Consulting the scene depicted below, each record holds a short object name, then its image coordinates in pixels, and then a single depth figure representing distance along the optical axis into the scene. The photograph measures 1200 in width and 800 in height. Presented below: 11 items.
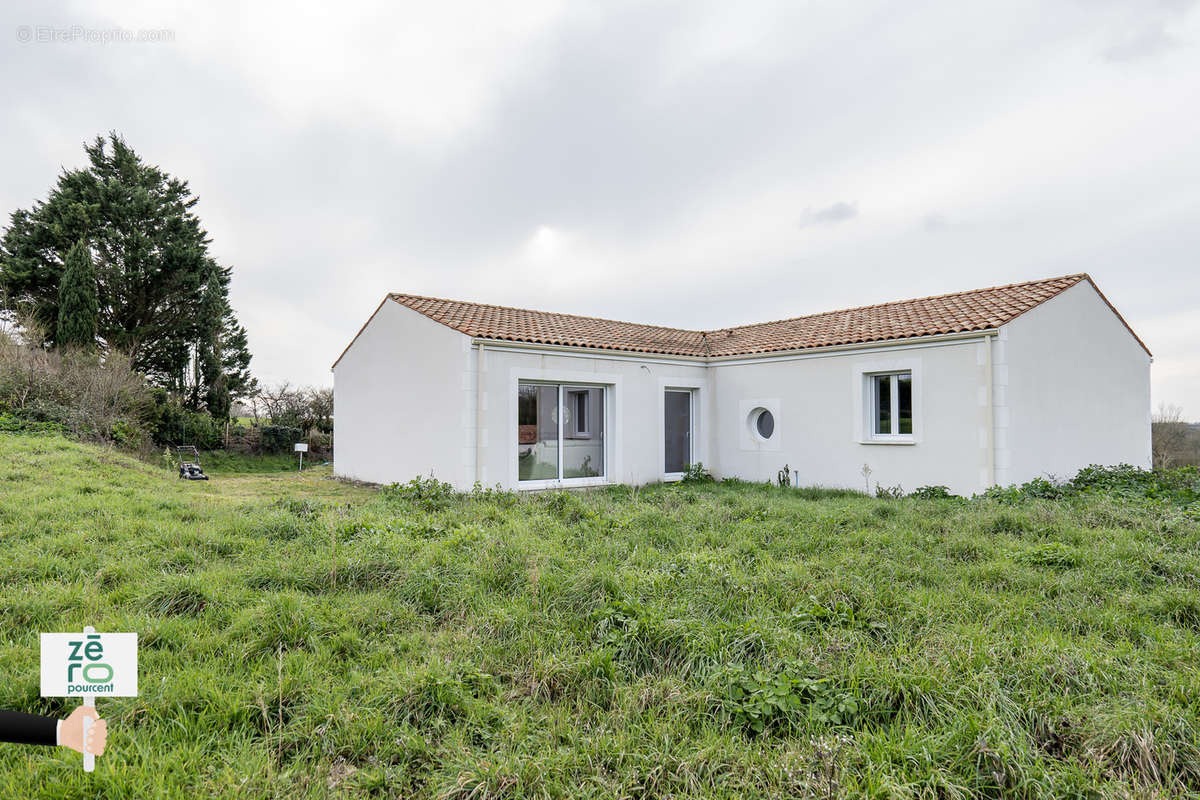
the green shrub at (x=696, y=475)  13.81
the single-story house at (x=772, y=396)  10.86
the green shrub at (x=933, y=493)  10.58
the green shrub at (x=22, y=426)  12.71
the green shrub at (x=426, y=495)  8.62
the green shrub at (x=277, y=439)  22.50
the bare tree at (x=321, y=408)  23.62
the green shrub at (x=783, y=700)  3.00
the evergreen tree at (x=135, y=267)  23.53
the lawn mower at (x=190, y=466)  15.31
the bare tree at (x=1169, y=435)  18.64
